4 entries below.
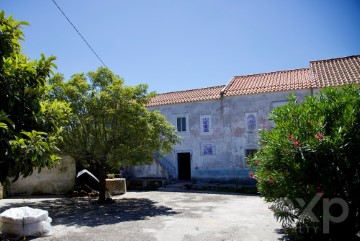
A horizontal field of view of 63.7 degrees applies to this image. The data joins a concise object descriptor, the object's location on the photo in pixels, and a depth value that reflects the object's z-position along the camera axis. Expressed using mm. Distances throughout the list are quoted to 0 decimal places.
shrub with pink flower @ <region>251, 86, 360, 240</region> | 5902
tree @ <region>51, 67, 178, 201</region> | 12453
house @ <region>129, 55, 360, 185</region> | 19188
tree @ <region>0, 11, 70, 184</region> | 3820
